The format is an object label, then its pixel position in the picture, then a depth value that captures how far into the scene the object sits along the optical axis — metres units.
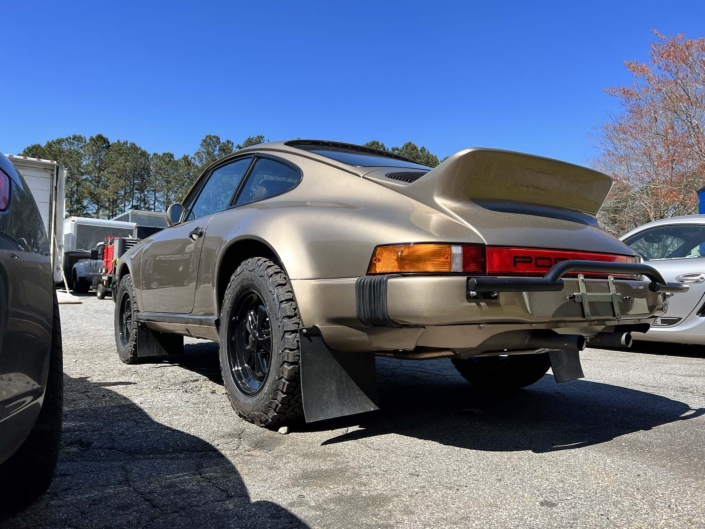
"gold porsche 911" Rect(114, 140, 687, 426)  2.29
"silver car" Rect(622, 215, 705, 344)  5.63
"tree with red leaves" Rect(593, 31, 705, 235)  14.59
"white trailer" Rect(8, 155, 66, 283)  12.65
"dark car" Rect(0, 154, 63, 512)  1.48
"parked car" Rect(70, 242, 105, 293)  16.77
